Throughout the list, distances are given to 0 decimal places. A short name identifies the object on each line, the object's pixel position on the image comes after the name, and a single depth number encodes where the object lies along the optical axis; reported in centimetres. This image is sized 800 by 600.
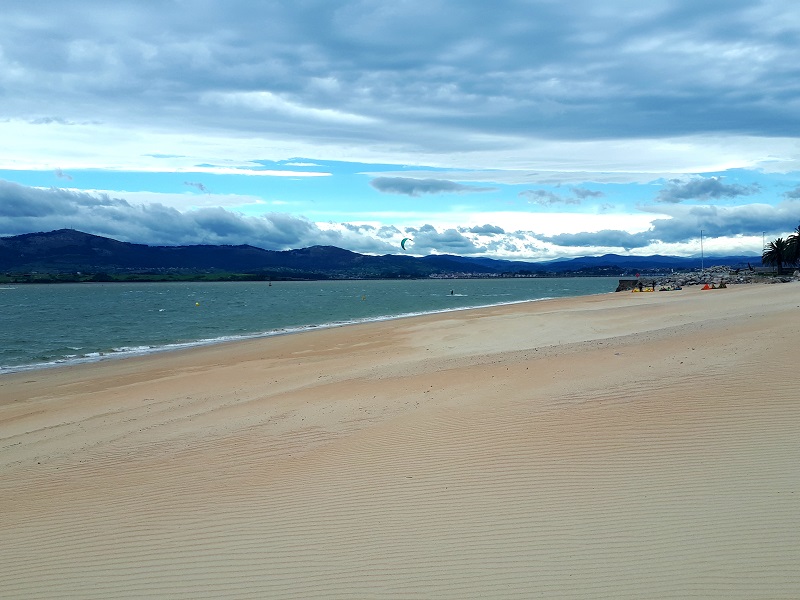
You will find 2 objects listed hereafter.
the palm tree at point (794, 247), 7613
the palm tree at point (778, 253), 7962
